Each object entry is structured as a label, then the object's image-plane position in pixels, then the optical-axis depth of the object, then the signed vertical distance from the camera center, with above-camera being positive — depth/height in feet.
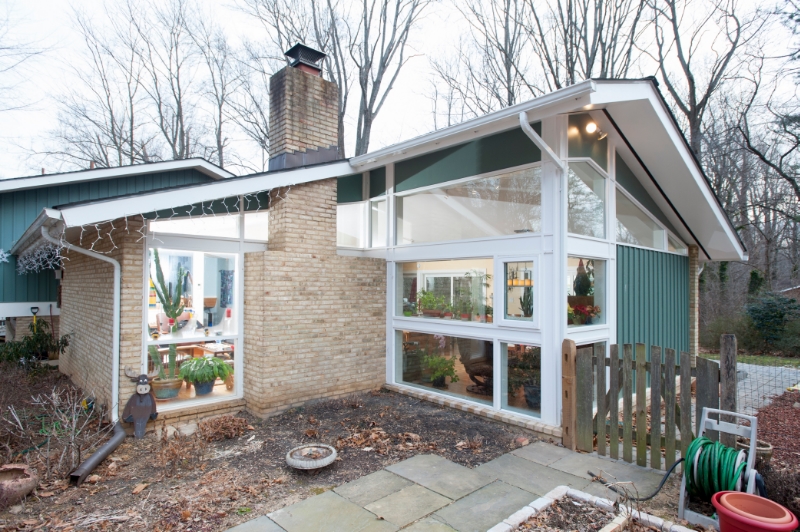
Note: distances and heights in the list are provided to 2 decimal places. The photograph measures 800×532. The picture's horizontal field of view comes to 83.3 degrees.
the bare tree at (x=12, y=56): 33.40 +16.58
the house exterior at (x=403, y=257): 18.45 +0.96
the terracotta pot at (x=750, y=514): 9.25 -5.09
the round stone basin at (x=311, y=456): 14.60 -6.01
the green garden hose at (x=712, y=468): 11.30 -4.89
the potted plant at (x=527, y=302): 18.93 -1.04
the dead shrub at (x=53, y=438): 14.93 -6.22
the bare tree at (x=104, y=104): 58.03 +22.81
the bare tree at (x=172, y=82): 59.82 +27.32
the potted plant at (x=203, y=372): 20.80 -4.46
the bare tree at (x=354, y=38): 56.44 +30.44
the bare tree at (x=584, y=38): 48.75 +26.73
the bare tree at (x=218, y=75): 61.98 +28.84
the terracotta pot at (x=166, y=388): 20.11 -5.01
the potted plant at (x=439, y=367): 22.27 -4.55
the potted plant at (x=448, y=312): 22.22 -1.73
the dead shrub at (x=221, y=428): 18.01 -6.23
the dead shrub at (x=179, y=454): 15.33 -6.13
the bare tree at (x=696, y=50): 48.91 +25.72
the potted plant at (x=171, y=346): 20.08 -3.11
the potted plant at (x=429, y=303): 22.98 -1.34
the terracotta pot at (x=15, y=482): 12.77 -6.02
